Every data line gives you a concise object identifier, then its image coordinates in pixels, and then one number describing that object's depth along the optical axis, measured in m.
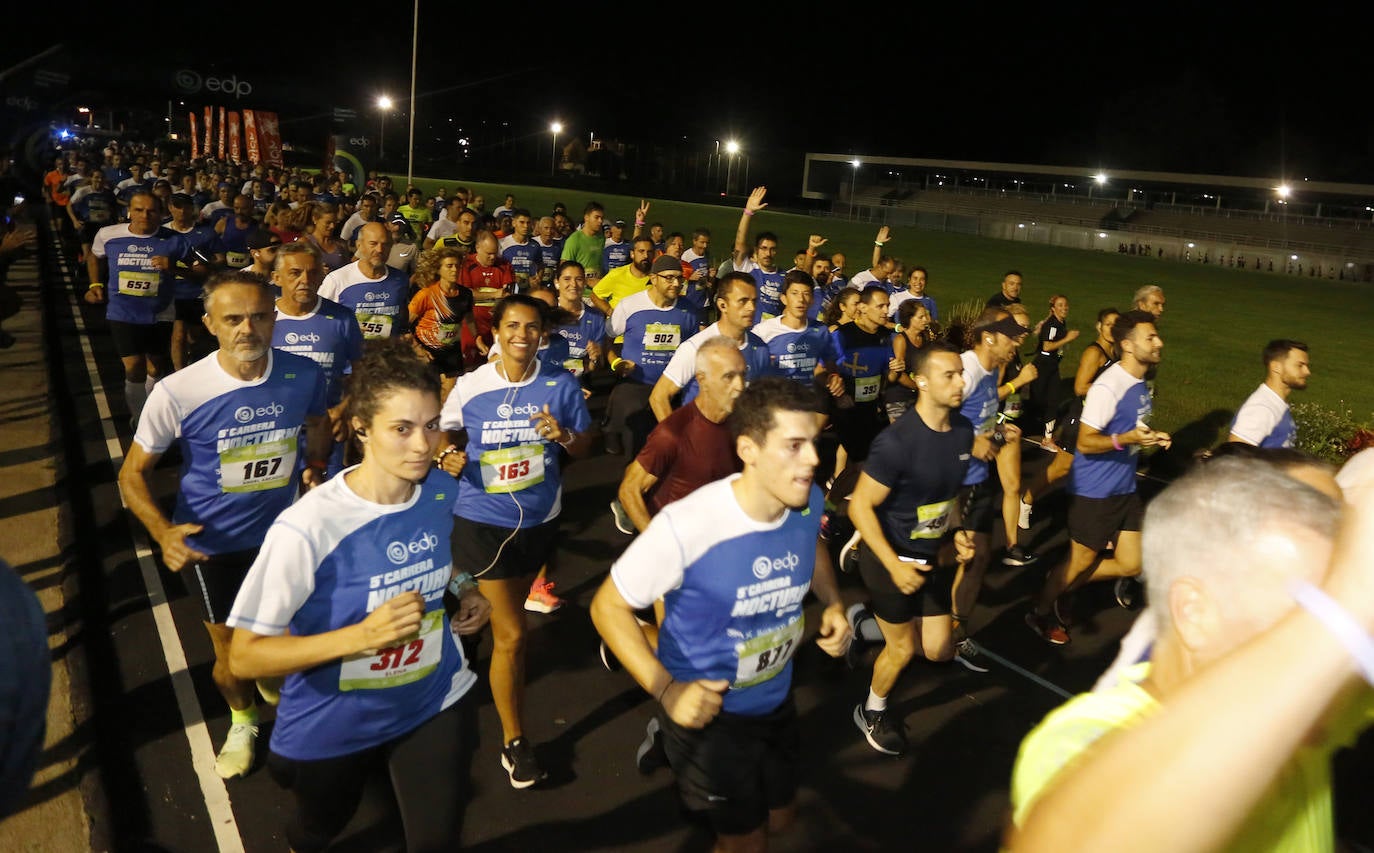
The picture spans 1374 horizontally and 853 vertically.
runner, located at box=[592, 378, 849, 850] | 3.18
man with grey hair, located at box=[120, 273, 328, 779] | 4.53
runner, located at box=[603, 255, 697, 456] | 8.90
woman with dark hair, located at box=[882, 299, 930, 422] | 9.59
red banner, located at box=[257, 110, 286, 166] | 30.45
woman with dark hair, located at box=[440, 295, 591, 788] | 4.75
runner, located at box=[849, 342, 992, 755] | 4.95
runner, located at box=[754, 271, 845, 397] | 8.23
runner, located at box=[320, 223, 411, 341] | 8.66
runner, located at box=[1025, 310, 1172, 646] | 6.46
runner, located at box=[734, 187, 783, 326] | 12.11
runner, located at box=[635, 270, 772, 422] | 6.58
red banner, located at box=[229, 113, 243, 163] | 32.03
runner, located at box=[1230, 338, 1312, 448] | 6.15
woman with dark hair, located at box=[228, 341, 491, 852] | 2.95
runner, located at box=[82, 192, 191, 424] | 9.49
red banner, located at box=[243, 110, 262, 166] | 30.52
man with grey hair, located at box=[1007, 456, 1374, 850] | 0.92
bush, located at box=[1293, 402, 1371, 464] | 11.73
